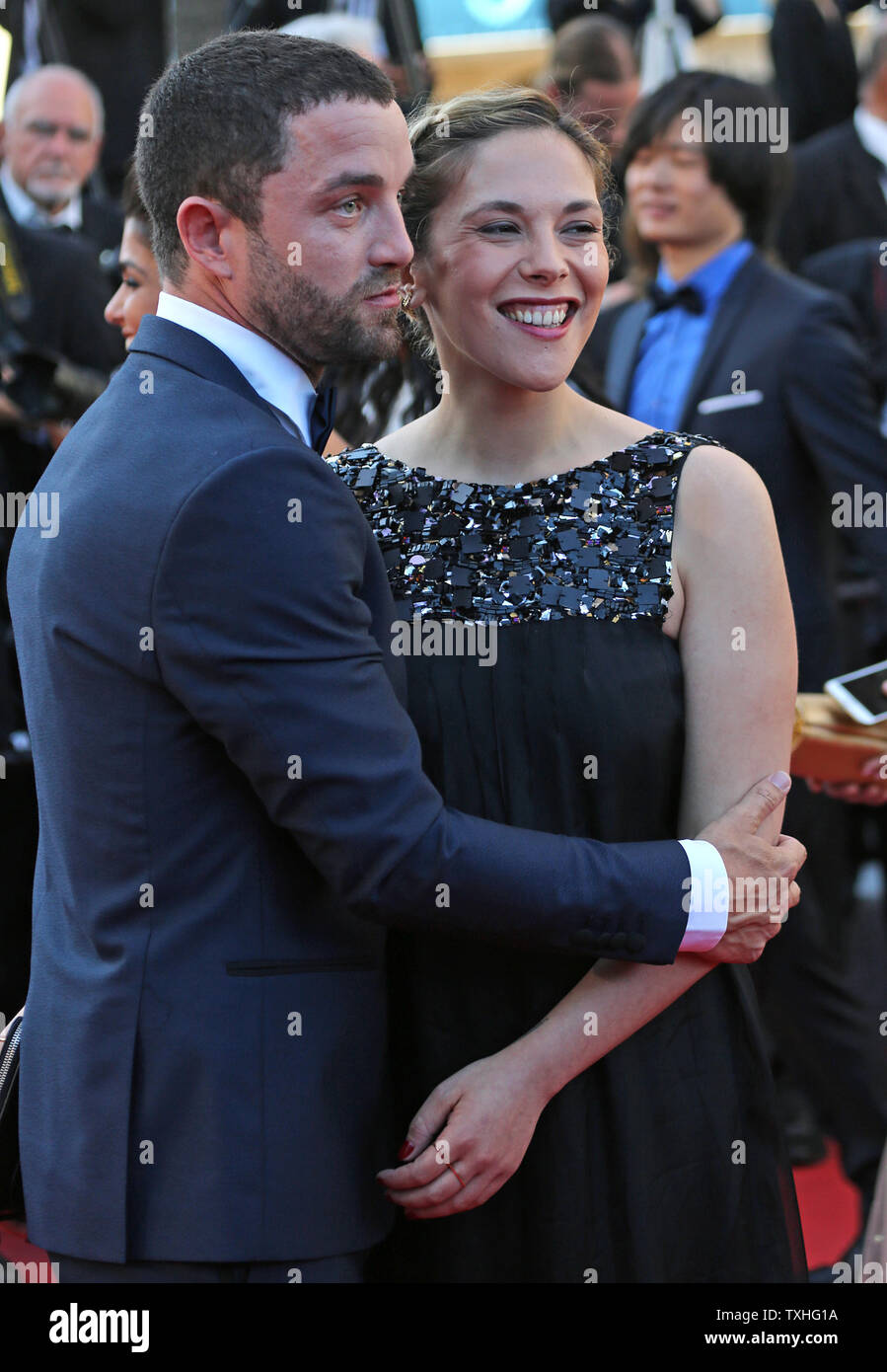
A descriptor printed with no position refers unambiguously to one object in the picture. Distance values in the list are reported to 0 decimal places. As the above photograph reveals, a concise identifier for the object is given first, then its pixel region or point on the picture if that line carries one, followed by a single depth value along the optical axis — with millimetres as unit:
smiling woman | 3852
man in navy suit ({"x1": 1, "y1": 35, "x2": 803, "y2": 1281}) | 3203
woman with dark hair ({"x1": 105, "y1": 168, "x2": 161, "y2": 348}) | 5742
